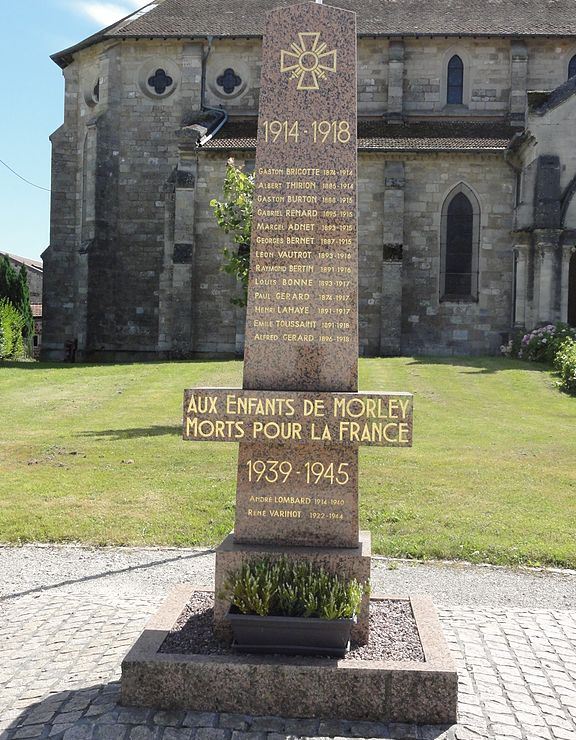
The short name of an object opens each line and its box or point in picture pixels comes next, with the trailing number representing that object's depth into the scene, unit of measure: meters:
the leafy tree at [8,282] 32.16
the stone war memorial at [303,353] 4.78
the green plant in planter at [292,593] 4.36
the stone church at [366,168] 25.08
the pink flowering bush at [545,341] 21.10
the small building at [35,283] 52.67
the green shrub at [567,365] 17.59
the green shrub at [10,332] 28.78
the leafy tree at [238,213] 13.39
